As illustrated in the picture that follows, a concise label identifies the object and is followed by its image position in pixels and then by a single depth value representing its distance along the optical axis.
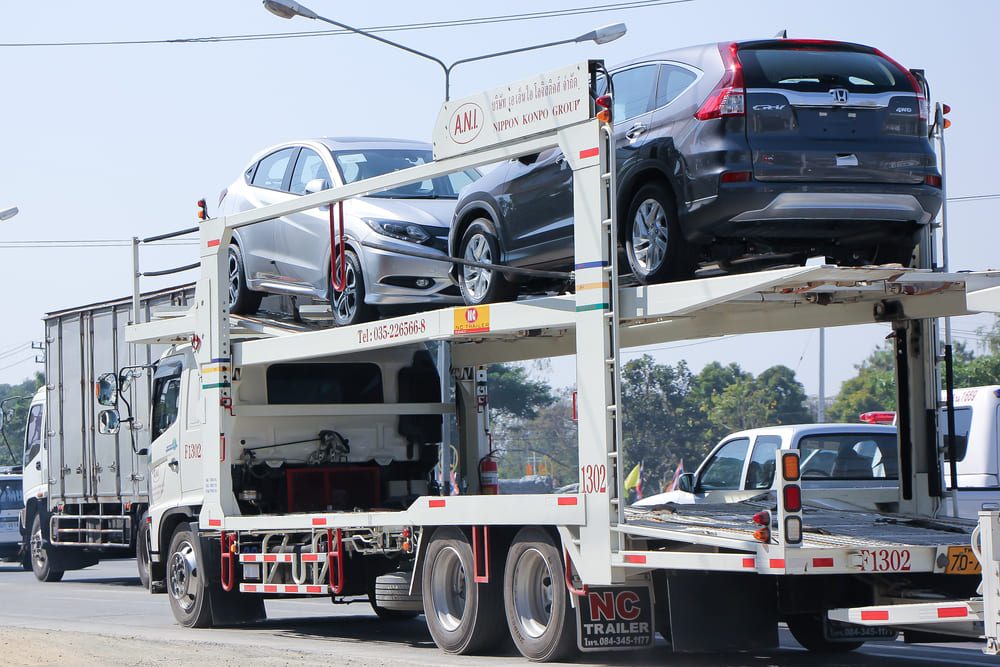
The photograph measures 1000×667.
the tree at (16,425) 99.00
